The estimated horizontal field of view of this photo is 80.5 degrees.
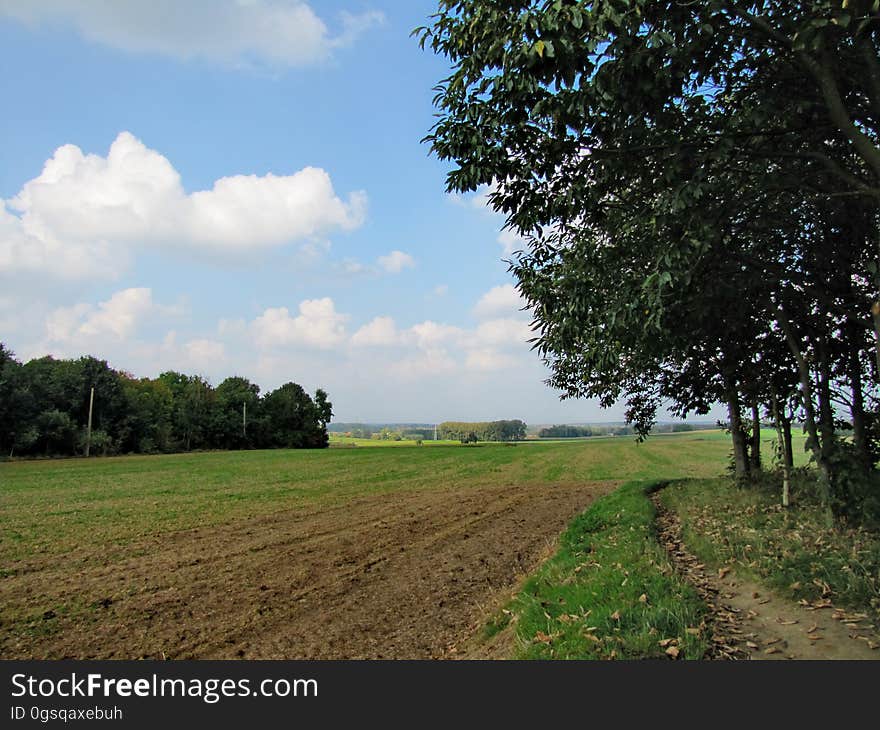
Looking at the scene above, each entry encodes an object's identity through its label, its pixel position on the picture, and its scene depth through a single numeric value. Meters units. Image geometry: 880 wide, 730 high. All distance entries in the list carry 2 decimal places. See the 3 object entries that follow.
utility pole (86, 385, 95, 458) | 56.59
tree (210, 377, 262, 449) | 83.12
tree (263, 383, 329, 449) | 91.50
